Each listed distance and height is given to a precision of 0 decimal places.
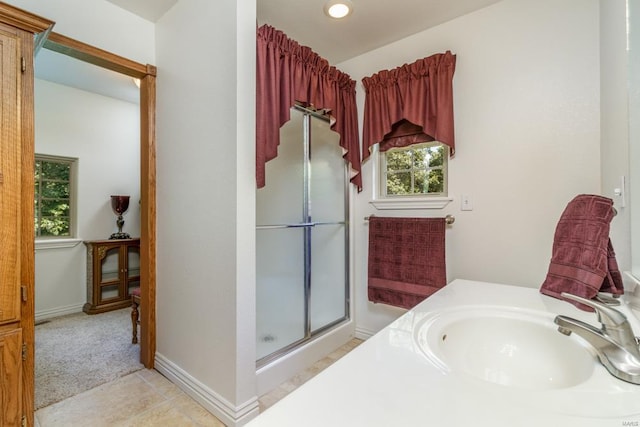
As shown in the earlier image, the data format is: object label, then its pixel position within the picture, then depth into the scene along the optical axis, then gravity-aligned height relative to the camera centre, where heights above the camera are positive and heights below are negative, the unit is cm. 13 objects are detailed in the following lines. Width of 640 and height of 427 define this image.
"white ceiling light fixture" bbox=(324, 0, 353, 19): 183 +132
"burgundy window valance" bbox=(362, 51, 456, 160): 209 +85
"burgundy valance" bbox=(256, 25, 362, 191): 178 +88
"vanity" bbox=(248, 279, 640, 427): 57 -39
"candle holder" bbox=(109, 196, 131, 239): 365 +10
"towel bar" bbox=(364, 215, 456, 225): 213 -4
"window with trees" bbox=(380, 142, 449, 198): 229 +36
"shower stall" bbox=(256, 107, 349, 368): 213 -20
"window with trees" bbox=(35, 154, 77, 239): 335 +24
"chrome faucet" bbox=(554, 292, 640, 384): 72 -34
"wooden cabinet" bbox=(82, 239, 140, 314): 339 -68
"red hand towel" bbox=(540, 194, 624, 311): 119 -18
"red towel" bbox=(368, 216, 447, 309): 216 -35
